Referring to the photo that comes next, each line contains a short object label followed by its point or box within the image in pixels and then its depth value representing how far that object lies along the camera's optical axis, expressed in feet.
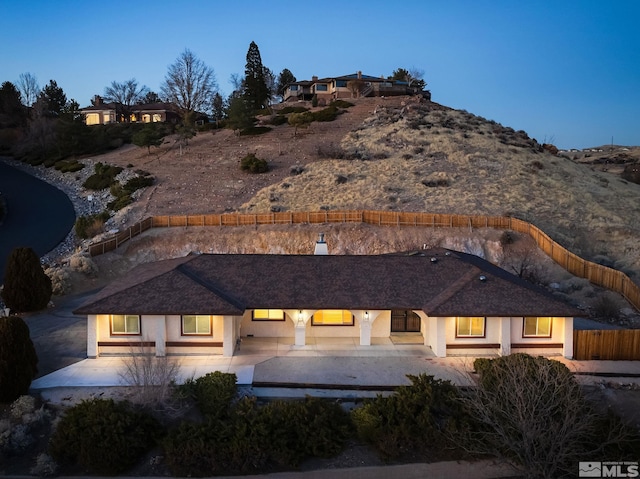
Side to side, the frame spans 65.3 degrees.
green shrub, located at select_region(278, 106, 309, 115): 262.98
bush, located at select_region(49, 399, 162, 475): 48.49
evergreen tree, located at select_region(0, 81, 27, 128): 288.10
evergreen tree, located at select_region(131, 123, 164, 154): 208.54
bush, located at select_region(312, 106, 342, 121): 242.37
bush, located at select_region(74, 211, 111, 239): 138.10
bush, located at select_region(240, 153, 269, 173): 181.68
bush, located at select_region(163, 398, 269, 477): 48.57
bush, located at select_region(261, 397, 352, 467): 49.62
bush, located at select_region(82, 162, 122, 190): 185.51
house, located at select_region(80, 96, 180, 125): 311.06
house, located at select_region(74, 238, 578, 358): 67.05
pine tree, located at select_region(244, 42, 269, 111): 287.28
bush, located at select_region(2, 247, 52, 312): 88.17
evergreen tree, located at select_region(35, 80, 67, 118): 304.91
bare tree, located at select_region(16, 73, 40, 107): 329.42
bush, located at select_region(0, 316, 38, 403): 57.06
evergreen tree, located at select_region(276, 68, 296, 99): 373.40
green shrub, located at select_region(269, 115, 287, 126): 243.81
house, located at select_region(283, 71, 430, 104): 294.66
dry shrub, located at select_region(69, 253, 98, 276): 111.34
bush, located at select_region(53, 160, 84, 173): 209.46
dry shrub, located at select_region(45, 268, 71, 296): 102.12
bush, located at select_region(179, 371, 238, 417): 54.24
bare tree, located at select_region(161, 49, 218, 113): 297.33
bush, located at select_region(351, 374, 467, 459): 50.65
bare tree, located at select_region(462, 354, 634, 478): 43.39
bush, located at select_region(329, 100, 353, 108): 263.90
